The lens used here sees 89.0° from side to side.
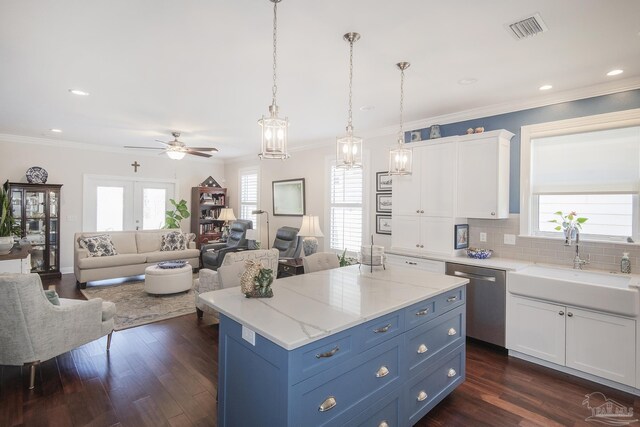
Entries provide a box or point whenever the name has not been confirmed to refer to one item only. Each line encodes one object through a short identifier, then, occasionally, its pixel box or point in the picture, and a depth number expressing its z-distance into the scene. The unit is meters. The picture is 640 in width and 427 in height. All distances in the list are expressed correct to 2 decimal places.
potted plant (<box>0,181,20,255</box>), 3.78
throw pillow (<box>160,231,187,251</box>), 6.81
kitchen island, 1.51
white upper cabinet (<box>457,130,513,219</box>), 3.62
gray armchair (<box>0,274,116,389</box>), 2.50
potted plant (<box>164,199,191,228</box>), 7.71
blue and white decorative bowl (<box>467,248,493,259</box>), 3.81
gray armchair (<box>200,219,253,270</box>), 6.40
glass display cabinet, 5.98
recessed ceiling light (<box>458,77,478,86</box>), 3.12
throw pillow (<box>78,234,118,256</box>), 5.85
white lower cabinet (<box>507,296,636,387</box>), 2.69
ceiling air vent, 2.13
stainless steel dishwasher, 3.38
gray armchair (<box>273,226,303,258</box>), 6.00
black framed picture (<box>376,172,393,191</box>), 4.98
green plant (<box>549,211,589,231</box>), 3.38
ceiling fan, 5.18
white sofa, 5.64
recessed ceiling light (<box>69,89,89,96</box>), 3.56
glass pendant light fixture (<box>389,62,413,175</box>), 2.85
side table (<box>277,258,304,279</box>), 4.71
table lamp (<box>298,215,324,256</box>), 4.99
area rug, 4.21
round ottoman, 5.02
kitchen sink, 2.64
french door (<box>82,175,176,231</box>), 7.01
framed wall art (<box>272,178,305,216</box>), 6.58
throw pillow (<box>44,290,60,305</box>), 2.85
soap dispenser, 3.02
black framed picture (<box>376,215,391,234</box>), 5.03
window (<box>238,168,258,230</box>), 7.88
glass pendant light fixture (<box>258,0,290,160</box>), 2.05
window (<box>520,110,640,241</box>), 3.13
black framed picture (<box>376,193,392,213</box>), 5.02
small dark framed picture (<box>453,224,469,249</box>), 3.93
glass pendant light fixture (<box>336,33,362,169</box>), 2.55
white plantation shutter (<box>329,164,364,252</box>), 5.55
